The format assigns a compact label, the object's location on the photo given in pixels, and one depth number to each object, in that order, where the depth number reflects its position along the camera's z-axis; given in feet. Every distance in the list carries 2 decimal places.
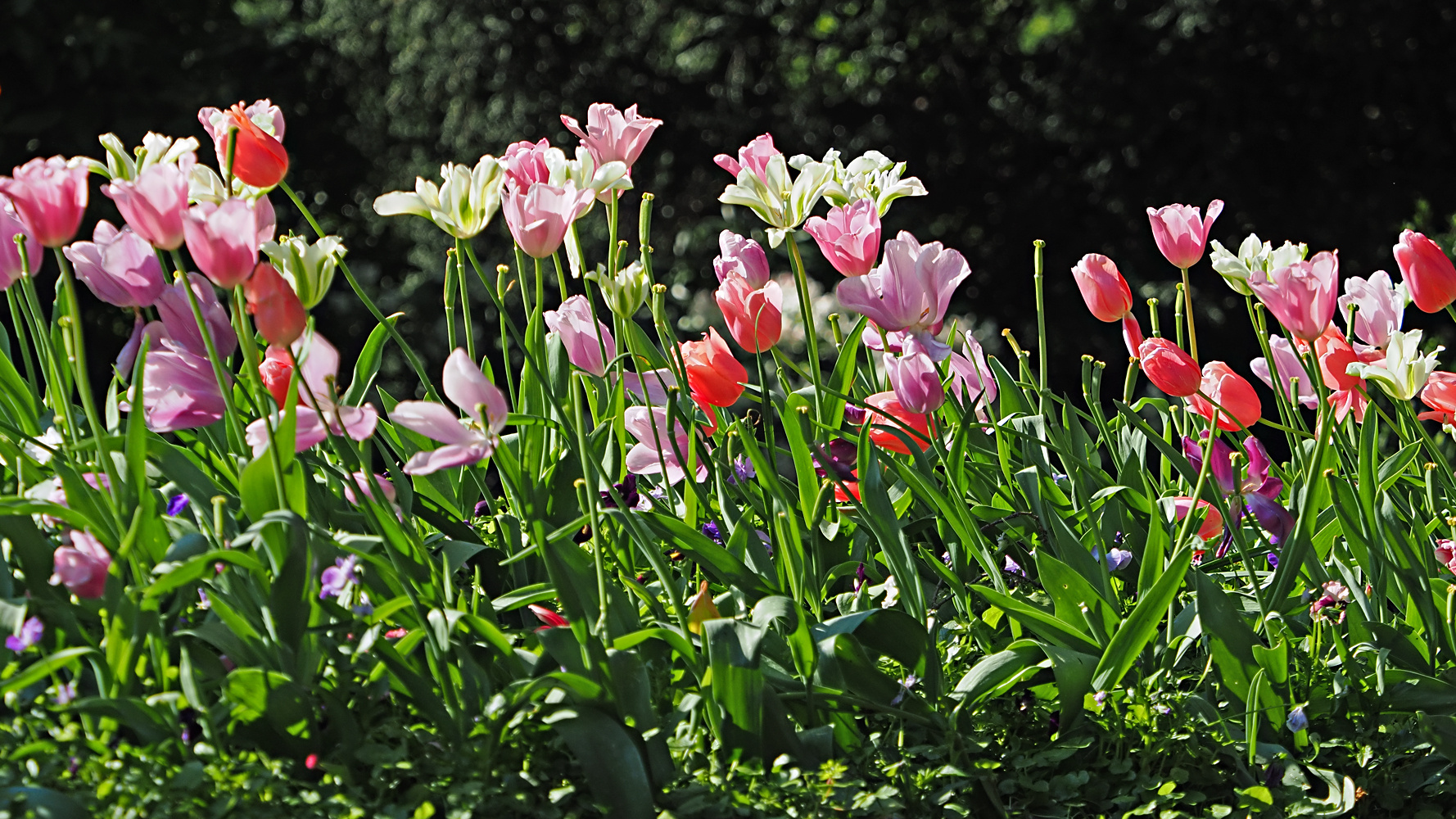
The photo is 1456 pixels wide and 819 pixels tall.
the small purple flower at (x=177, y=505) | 11.79
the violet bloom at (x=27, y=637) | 11.15
